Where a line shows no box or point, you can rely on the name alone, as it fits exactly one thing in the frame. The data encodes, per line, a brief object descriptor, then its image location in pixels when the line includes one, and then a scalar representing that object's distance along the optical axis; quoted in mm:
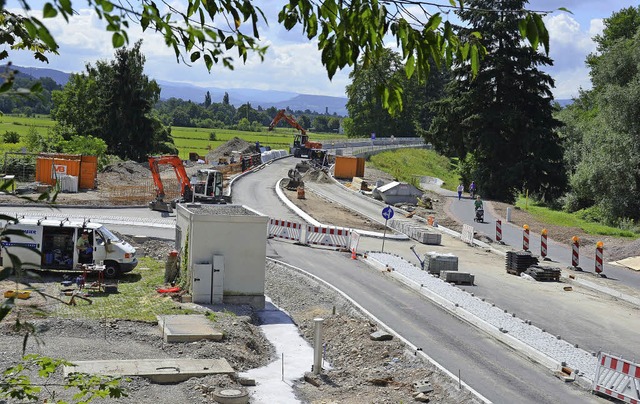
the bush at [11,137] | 77500
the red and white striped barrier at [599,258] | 32688
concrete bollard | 18781
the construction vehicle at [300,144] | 83875
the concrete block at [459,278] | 29781
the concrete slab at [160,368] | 16844
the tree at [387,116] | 115062
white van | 27234
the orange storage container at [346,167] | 66500
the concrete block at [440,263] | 31234
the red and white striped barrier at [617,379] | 16281
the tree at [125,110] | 75125
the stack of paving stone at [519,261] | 32375
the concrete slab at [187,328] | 20109
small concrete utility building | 25062
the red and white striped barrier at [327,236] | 36125
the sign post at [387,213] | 34781
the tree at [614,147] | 49250
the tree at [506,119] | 57812
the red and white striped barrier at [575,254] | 33938
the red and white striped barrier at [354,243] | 34344
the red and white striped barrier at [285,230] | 37219
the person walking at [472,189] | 61494
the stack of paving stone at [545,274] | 31391
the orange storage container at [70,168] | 51250
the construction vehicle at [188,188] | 44844
